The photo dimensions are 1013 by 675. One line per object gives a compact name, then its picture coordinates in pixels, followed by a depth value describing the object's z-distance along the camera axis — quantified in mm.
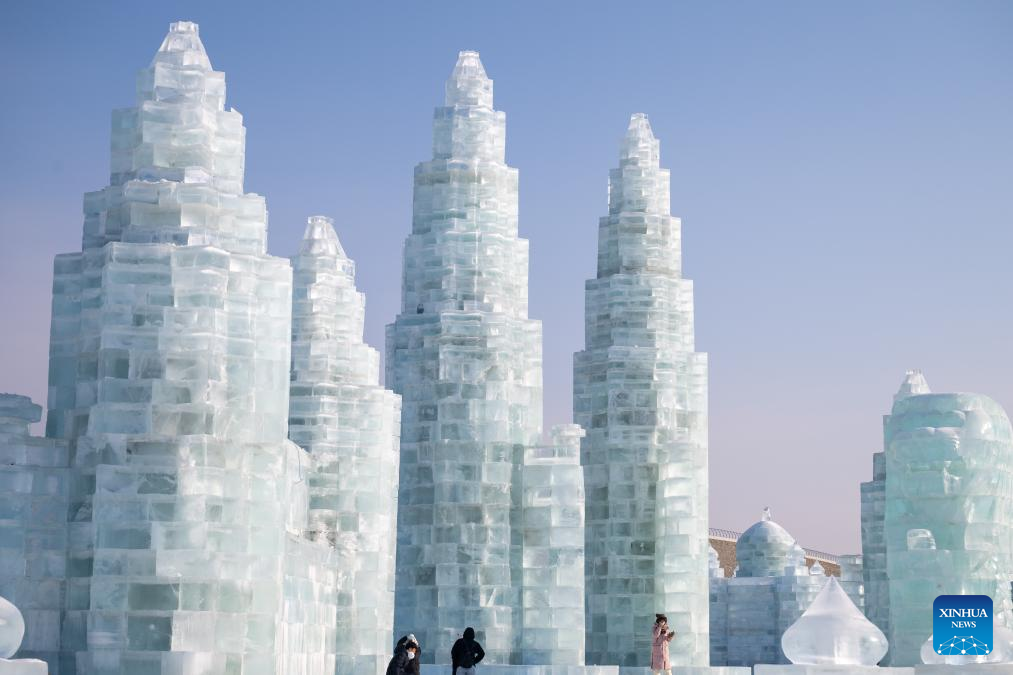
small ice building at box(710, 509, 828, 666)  53938
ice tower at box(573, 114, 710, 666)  36469
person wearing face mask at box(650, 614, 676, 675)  27359
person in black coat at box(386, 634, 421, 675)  21375
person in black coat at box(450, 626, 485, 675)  24797
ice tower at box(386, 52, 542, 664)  31031
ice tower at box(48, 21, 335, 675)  20125
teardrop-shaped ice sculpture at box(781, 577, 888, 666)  23250
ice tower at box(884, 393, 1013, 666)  34250
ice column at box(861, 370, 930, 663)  44969
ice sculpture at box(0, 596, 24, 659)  17438
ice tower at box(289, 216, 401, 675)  32531
